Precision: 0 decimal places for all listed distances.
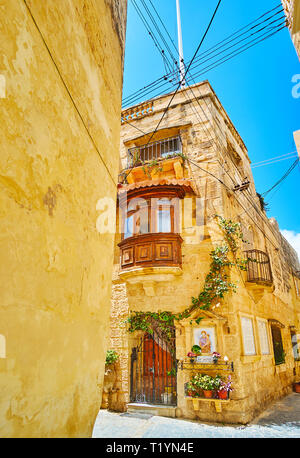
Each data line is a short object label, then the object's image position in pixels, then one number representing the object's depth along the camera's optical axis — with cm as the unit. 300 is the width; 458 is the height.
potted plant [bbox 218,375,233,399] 718
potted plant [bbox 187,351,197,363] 787
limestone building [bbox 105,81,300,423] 799
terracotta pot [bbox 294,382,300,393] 1243
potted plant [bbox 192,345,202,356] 800
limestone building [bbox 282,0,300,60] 319
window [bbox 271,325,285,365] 1139
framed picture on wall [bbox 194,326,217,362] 789
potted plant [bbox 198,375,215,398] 734
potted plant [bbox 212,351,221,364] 761
